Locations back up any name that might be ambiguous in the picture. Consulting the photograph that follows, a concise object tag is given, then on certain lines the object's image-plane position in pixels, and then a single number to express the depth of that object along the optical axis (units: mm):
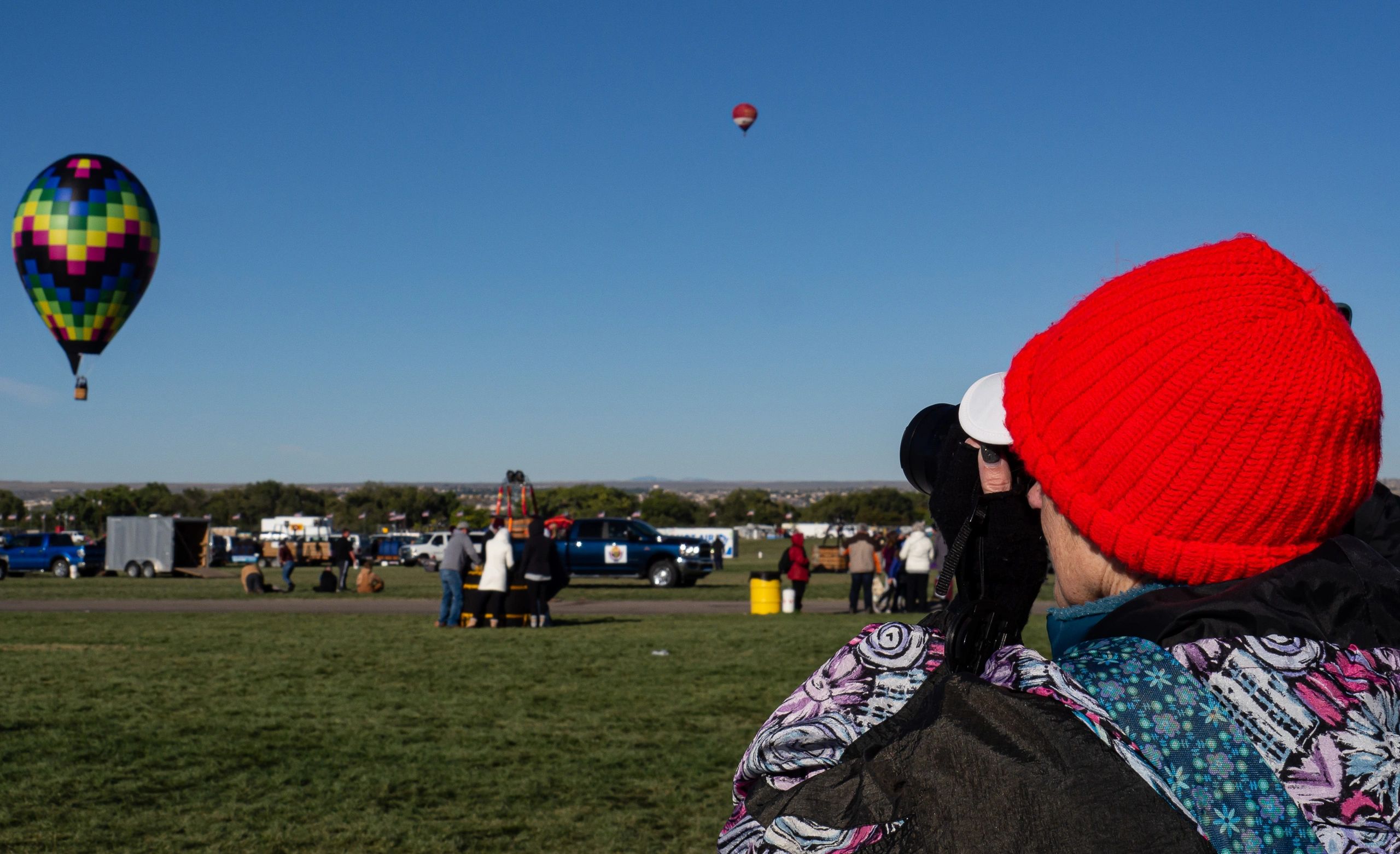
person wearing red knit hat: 1111
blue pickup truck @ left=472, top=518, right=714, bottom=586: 34062
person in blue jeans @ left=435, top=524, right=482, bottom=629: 18953
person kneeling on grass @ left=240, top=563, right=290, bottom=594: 29906
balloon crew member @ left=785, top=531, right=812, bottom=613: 22531
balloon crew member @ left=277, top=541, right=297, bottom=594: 33094
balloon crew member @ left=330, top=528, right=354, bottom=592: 33312
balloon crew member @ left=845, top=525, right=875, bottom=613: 21969
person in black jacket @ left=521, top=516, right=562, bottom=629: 18500
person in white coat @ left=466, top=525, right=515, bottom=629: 18172
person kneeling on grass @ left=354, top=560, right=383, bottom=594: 30609
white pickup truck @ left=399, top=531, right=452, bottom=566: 54844
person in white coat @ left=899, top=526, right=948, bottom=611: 21172
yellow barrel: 21812
